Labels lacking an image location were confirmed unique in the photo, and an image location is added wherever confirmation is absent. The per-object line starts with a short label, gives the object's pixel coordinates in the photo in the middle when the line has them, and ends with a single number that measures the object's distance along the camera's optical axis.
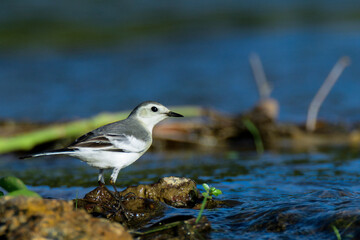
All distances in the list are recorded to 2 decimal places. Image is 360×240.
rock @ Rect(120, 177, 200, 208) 9.32
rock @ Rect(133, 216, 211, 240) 7.73
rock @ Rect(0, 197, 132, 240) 6.21
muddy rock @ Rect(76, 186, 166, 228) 8.57
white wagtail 9.63
